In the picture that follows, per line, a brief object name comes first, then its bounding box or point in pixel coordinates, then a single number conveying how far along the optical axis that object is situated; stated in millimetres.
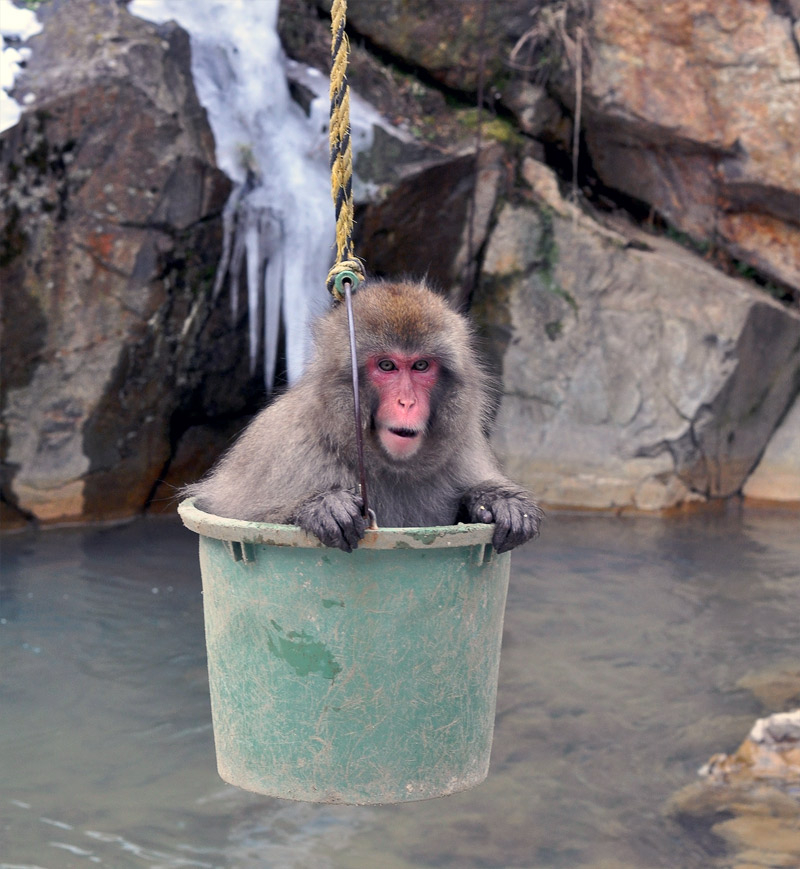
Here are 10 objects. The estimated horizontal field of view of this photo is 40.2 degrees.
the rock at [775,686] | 5340
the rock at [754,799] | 4195
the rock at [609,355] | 8273
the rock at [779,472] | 8633
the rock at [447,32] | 8203
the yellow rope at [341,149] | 2465
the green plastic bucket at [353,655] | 2260
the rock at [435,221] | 7828
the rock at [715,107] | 8070
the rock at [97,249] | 6926
